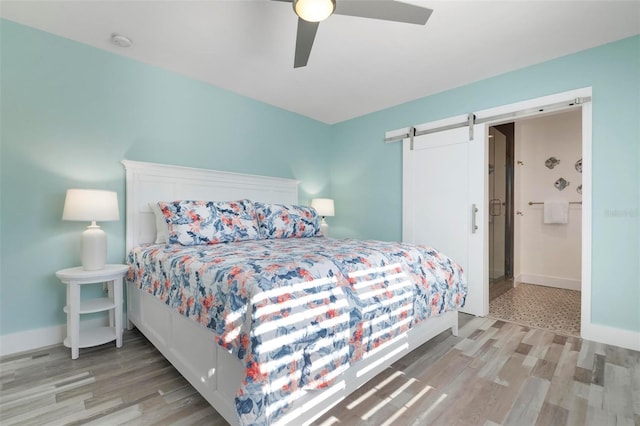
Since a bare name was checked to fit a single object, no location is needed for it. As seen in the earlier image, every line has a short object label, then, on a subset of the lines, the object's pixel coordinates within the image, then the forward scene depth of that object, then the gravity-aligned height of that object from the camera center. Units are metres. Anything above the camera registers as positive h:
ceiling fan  1.62 +1.19
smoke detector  2.39 +1.42
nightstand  2.12 -0.72
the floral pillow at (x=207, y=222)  2.49 -0.09
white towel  4.05 +0.05
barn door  3.06 +0.17
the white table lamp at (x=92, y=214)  2.15 -0.02
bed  1.19 -0.52
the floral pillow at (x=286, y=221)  3.03 -0.09
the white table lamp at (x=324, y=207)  4.06 +0.09
